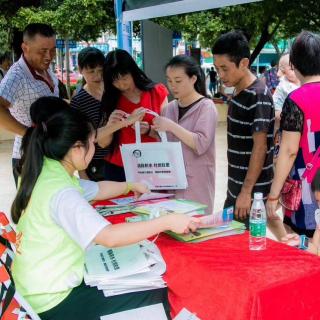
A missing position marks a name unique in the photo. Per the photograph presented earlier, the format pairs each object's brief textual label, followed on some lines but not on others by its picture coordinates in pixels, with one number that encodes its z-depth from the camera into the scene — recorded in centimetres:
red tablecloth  137
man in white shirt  273
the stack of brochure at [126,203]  219
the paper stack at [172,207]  199
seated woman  148
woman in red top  267
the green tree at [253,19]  1110
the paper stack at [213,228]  175
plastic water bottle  163
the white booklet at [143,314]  154
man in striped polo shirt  227
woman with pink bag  207
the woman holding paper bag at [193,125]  243
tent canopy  269
